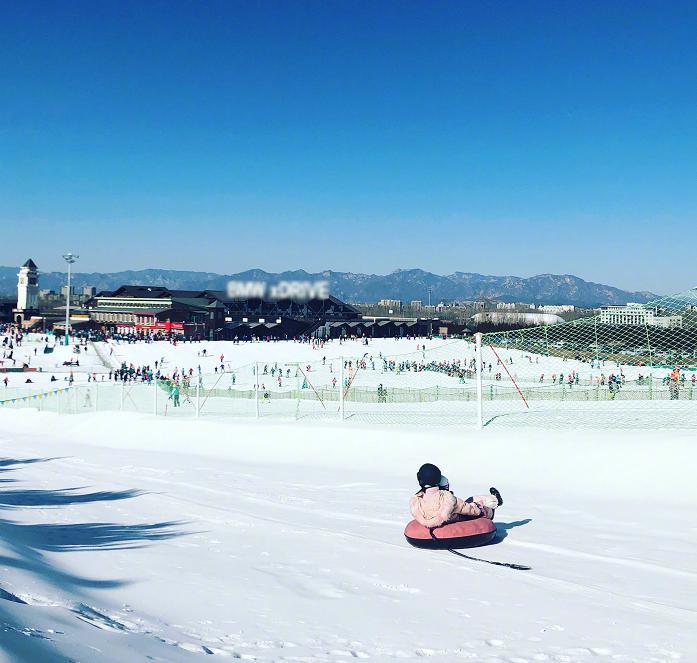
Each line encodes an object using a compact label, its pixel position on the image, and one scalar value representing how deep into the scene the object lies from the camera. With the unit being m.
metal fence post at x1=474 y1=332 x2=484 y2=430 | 12.72
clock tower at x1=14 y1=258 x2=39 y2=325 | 113.06
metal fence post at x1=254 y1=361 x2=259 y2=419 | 17.18
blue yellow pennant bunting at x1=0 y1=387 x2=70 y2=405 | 23.95
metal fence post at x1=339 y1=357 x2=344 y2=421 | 14.84
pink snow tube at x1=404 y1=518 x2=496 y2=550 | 6.38
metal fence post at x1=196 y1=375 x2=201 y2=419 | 18.06
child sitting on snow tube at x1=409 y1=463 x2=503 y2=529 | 6.44
